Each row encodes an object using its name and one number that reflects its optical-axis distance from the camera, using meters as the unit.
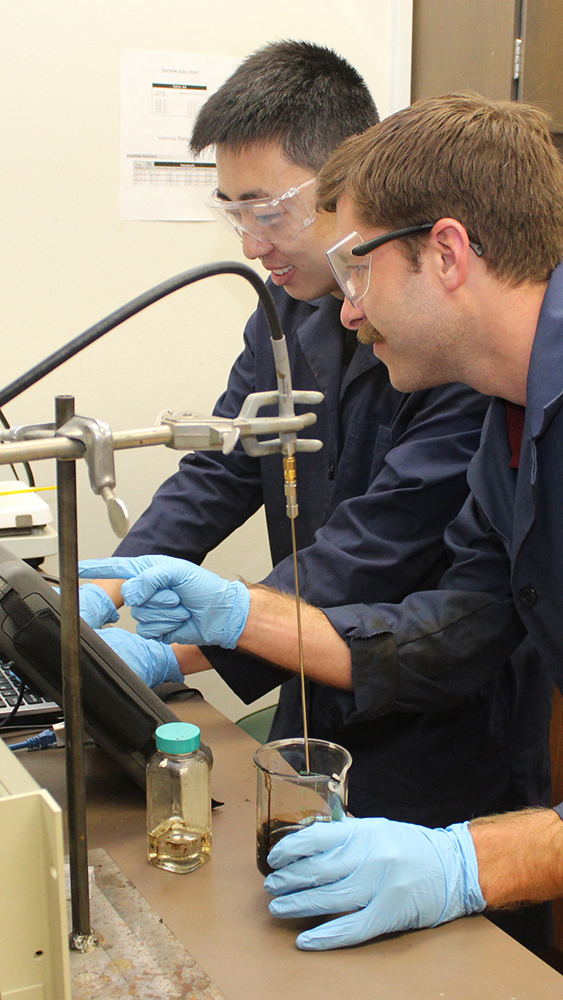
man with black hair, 1.41
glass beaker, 0.86
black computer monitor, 0.94
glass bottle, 0.90
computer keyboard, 1.19
